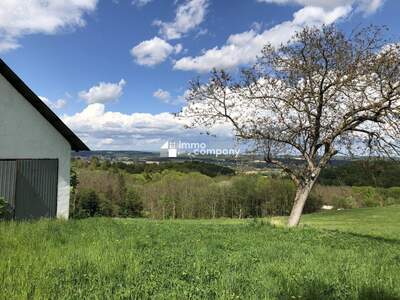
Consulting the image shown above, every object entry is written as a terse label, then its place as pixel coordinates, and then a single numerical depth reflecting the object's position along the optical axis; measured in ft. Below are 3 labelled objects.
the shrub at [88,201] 186.43
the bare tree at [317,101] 54.03
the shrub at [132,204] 217.19
